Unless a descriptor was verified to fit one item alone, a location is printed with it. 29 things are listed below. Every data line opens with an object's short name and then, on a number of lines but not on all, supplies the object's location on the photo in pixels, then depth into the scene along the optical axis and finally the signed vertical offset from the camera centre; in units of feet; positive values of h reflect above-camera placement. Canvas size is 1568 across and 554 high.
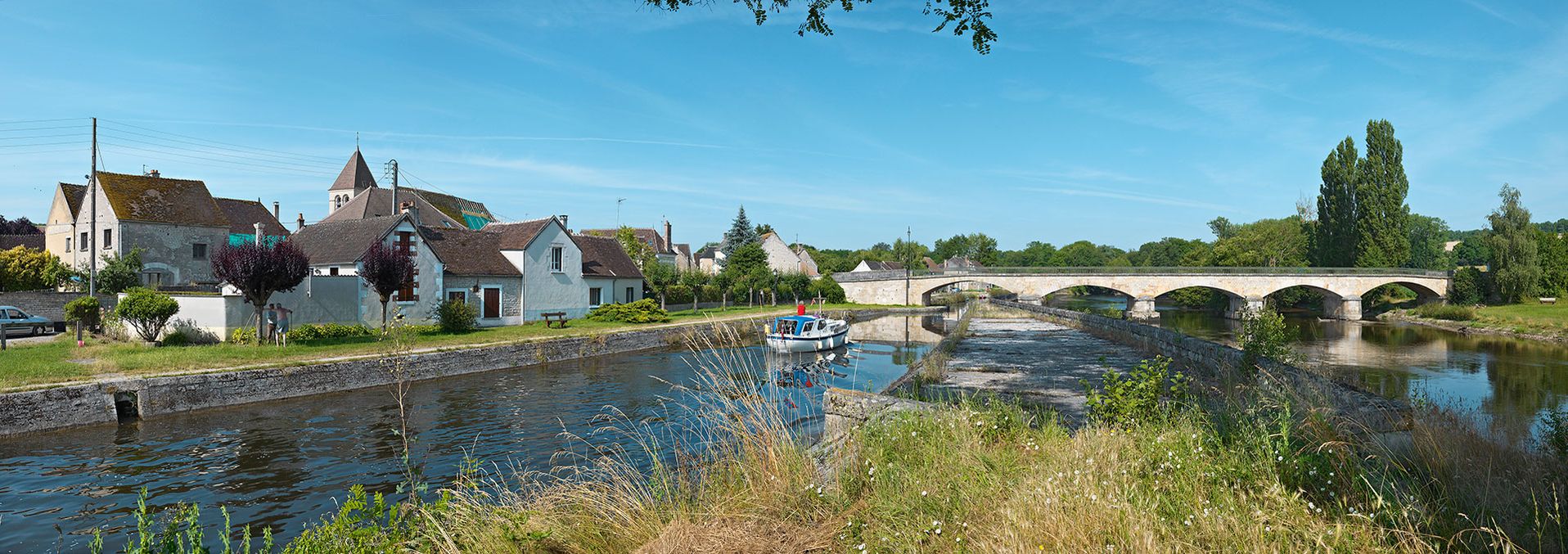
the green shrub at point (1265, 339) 52.70 -4.39
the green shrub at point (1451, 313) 151.13 -7.19
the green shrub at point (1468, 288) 168.86 -2.16
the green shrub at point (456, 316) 88.17 -4.17
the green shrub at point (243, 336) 67.51 -4.93
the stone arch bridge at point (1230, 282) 182.80 -0.46
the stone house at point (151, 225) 98.32 +7.92
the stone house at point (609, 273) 123.44 +1.29
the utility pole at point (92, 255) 85.20 +3.09
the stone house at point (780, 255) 238.48 +8.29
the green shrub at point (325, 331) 72.08 -5.01
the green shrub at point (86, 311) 68.80 -2.73
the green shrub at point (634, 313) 112.78 -4.99
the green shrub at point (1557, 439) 18.39 -4.18
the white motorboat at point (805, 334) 92.27 -6.90
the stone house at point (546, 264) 108.27 +2.58
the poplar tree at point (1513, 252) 154.93 +5.61
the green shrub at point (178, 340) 66.54 -5.14
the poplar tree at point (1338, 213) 186.39 +17.40
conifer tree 254.47 +16.78
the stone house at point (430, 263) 89.97 +2.34
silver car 73.56 -3.97
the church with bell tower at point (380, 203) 155.22 +18.48
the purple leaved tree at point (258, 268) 64.49 +1.18
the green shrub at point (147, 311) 62.75 -2.44
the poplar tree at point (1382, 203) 181.27 +18.92
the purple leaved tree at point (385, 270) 78.23 +1.22
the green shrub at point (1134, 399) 22.59 -3.80
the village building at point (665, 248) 245.24 +11.31
